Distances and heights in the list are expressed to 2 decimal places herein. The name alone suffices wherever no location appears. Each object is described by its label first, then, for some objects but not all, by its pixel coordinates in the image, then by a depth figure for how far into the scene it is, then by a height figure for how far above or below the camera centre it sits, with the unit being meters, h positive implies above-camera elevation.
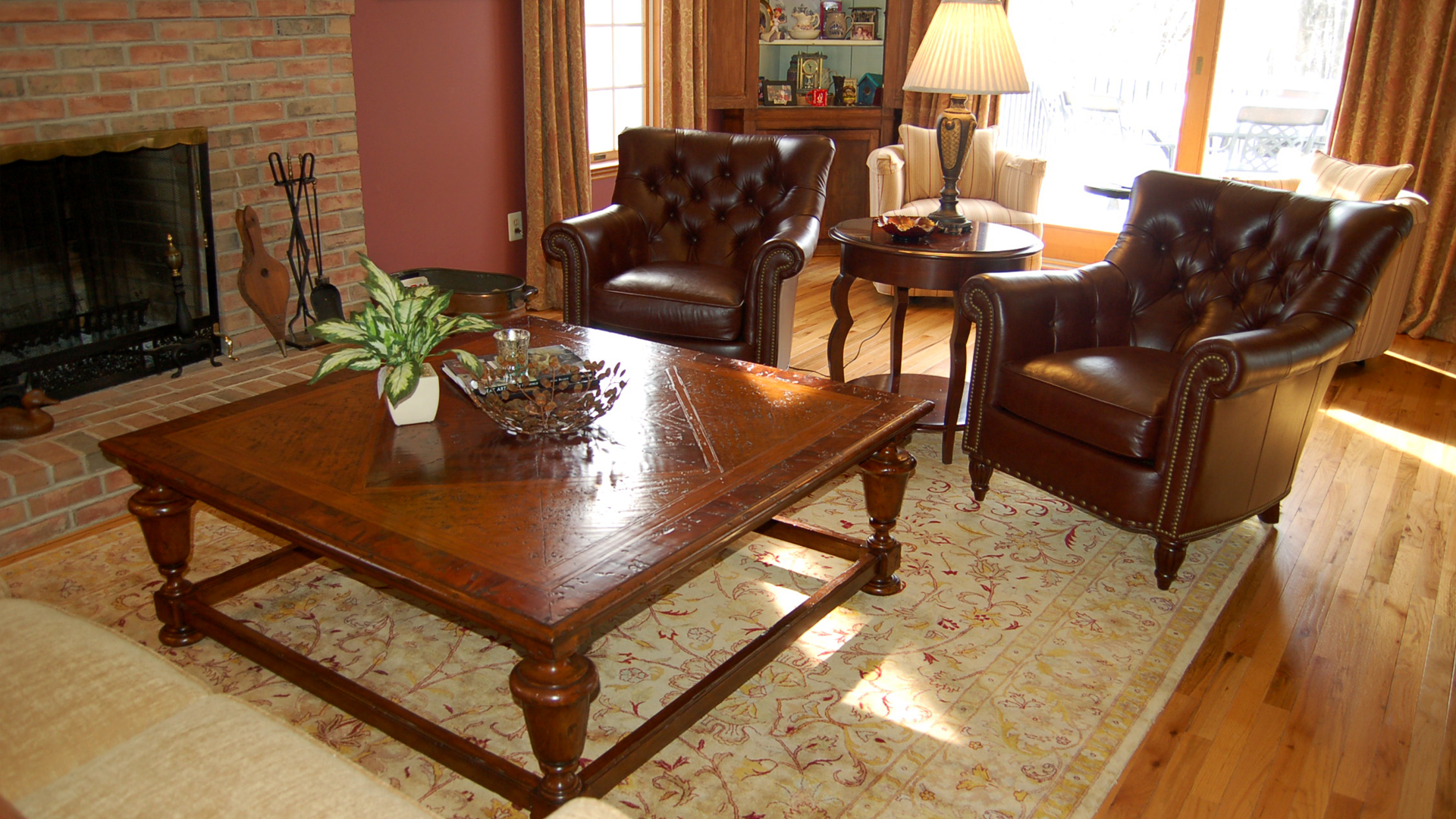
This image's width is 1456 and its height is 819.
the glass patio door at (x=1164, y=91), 5.41 +0.04
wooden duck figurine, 2.87 -0.88
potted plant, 2.20 -0.51
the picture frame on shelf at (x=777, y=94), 6.12 +0.00
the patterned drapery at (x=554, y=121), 4.65 -0.13
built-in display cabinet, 5.89 +0.10
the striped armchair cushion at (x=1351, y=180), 4.12 -0.31
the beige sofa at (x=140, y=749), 1.28 -0.83
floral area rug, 1.95 -1.19
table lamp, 3.51 +0.12
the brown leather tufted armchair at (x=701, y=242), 3.50 -0.51
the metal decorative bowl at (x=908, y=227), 3.48 -0.42
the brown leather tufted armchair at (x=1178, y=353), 2.55 -0.65
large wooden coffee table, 1.67 -0.72
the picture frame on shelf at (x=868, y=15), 6.16 +0.44
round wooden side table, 3.31 -0.51
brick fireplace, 2.85 -0.09
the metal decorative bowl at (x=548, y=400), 2.16 -0.61
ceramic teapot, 6.17 +0.39
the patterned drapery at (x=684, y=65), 5.49 +0.13
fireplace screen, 3.06 -0.52
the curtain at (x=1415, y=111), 4.66 -0.04
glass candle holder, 2.35 -0.57
